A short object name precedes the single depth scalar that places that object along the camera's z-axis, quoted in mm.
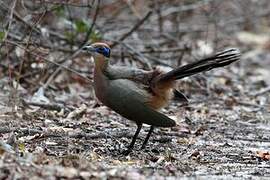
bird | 9547
